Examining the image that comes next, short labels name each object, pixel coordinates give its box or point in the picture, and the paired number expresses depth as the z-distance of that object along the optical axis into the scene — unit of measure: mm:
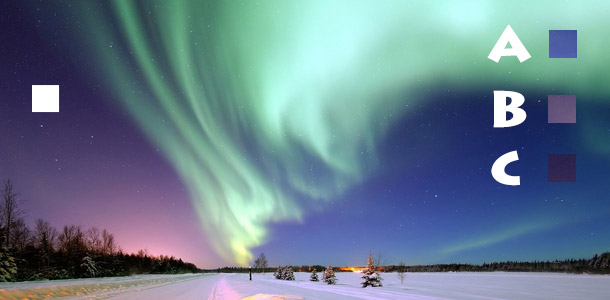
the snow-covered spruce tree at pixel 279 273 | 73500
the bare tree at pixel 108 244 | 93875
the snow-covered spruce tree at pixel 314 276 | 63556
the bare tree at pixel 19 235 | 48844
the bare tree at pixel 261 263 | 187375
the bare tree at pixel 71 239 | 73581
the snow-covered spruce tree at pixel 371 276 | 41181
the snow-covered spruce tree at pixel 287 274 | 66919
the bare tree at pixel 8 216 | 46500
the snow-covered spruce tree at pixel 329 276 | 48600
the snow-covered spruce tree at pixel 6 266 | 32625
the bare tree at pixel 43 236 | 47594
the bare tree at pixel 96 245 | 88144
